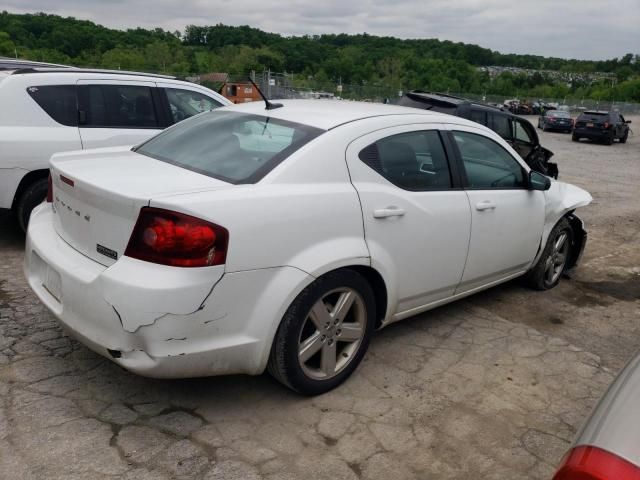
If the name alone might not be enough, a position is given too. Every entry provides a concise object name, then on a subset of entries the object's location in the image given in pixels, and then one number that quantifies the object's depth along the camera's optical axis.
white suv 4.97
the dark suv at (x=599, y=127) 24.12
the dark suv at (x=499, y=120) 9.08
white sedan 2.50
